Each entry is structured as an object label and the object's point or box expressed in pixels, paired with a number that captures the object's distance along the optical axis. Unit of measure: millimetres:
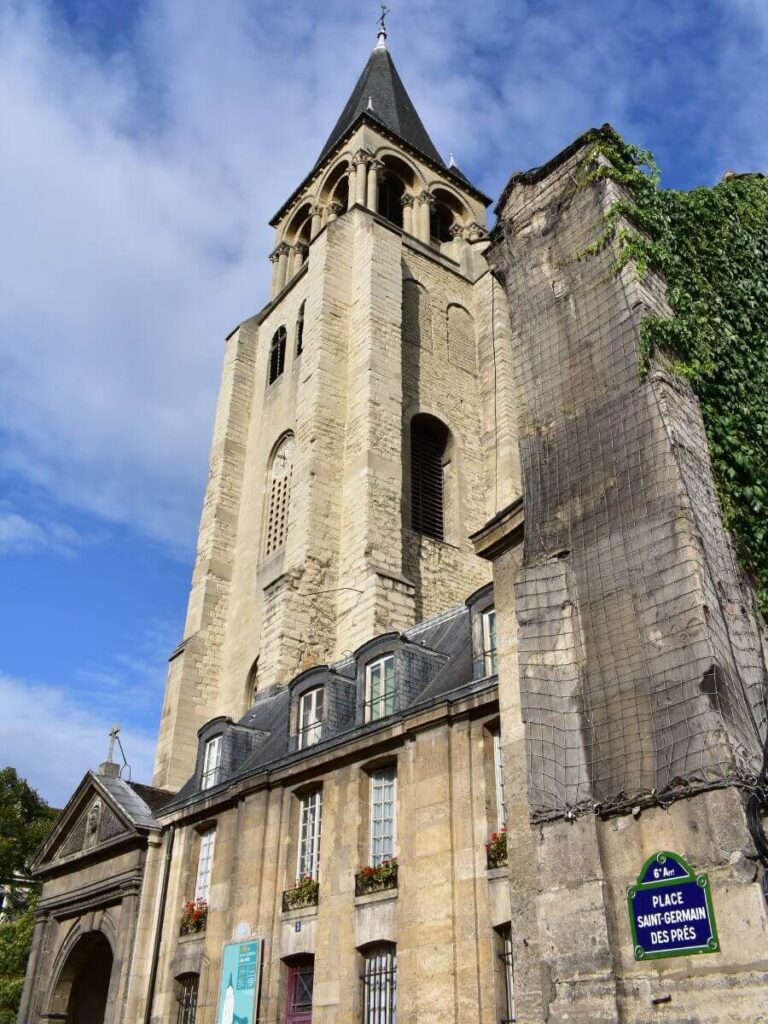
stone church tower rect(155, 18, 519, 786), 19781
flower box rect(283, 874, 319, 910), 11117
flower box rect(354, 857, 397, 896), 10195
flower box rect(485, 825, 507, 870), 9029
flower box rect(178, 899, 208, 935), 12904
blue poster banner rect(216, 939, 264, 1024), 11125
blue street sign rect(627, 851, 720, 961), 5836
